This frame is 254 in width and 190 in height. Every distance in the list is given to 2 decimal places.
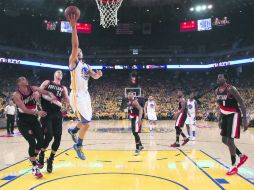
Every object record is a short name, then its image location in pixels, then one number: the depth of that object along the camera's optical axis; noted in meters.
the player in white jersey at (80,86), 5.86
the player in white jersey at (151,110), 17.91
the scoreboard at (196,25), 36.09
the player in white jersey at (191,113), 13.09
